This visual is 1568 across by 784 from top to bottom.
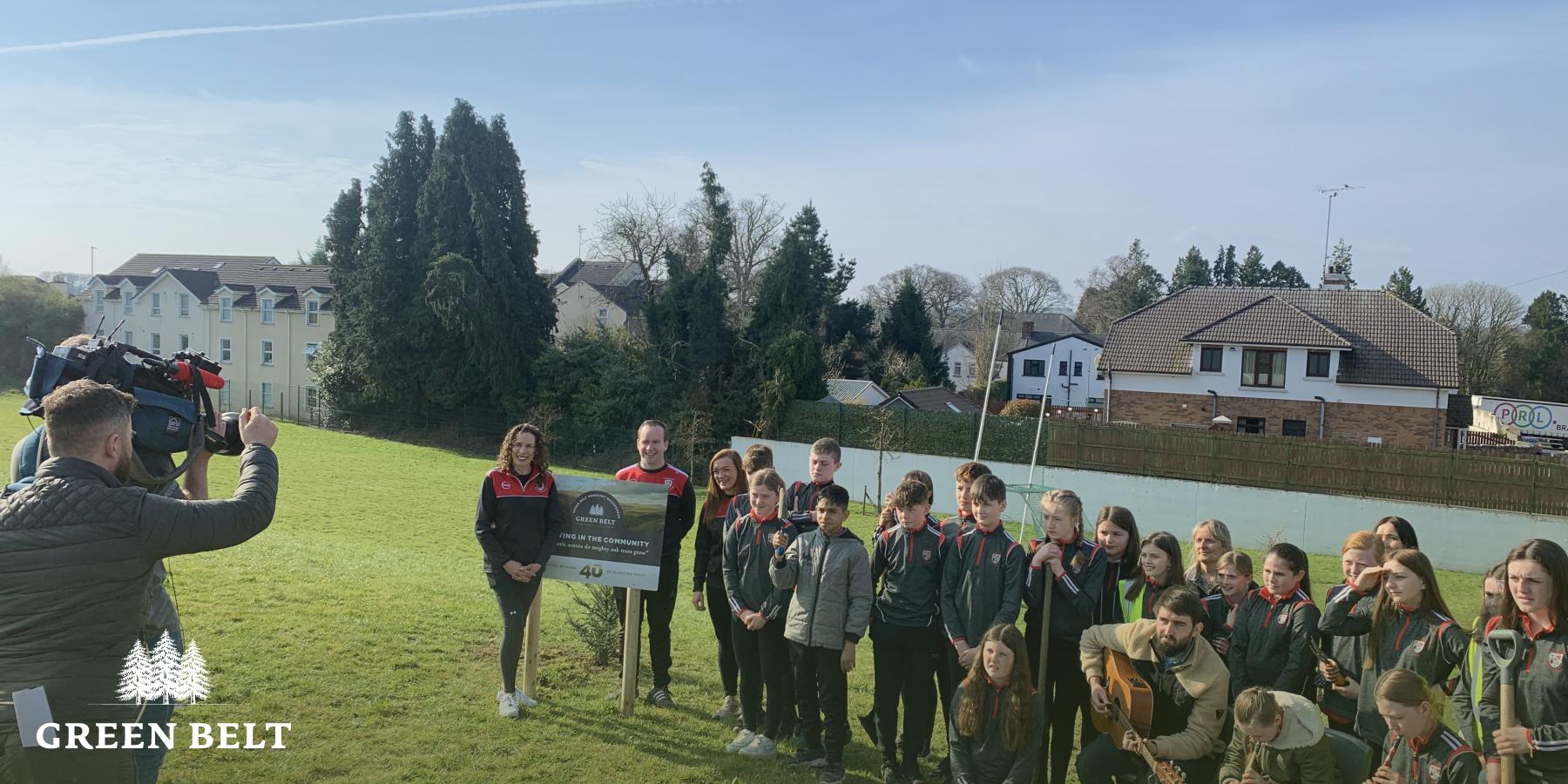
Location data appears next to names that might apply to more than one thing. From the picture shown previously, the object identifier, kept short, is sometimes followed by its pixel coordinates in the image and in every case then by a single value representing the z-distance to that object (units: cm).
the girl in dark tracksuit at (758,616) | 602
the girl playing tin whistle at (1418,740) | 410
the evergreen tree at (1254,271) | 7725
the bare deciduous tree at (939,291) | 6844
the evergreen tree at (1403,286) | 6323
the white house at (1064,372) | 5966
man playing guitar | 486
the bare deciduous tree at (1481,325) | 4747
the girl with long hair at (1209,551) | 585
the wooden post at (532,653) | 672
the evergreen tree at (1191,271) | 7425
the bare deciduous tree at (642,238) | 4259
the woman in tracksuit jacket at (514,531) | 649
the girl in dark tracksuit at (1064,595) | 551
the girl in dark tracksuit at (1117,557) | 556
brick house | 3198
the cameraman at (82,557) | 321
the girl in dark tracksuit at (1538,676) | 396
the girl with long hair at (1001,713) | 499
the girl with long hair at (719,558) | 691
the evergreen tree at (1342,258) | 7425
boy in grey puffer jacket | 567
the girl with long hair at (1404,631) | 471
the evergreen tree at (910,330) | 5003
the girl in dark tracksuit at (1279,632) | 509
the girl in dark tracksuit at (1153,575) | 532
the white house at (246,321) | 4528
